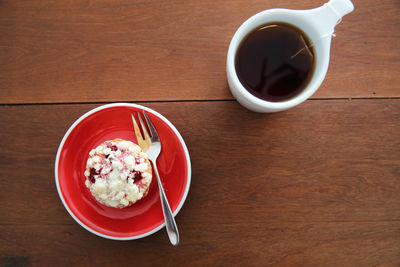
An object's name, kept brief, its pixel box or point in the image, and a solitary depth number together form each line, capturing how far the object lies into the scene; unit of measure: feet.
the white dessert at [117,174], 2.07
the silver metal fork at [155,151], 2.15
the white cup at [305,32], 1.80
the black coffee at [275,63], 2.02
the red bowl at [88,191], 2.16
